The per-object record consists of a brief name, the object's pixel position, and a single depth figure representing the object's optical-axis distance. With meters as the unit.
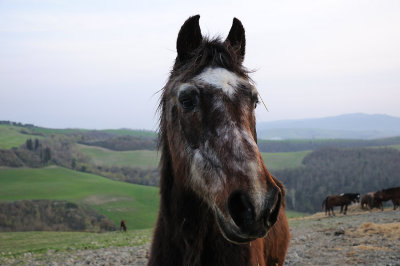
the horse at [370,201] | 27.43
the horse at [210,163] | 2.15
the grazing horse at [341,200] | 28.25
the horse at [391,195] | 26.58
